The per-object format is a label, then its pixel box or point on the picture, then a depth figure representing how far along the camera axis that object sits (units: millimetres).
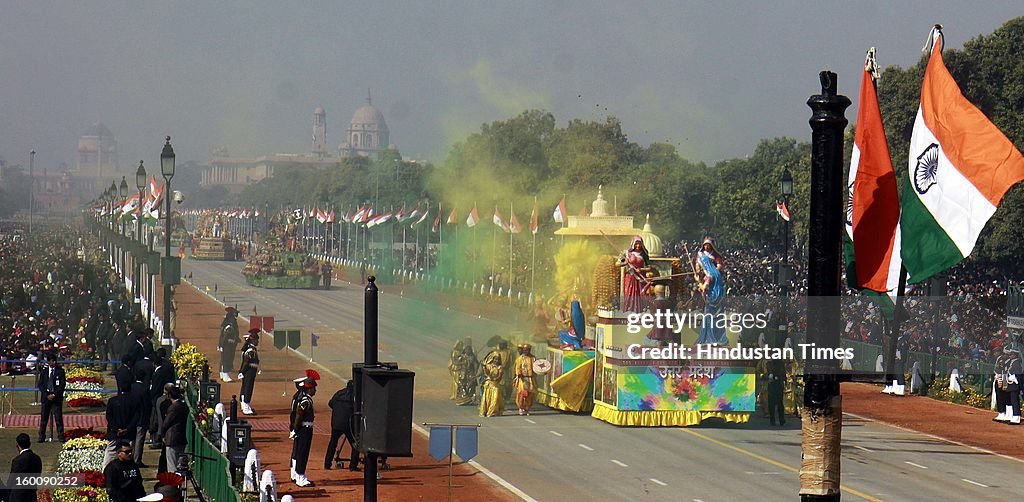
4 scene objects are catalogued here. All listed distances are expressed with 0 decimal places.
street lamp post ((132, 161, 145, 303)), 54156
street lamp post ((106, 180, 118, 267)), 95688
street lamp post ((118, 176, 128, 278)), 77062
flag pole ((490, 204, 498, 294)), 84812
